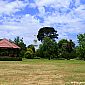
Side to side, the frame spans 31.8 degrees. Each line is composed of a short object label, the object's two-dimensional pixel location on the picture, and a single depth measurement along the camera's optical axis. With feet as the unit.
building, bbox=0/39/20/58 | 103.38
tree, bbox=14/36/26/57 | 135.97
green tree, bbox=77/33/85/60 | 103.99
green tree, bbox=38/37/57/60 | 123.57
